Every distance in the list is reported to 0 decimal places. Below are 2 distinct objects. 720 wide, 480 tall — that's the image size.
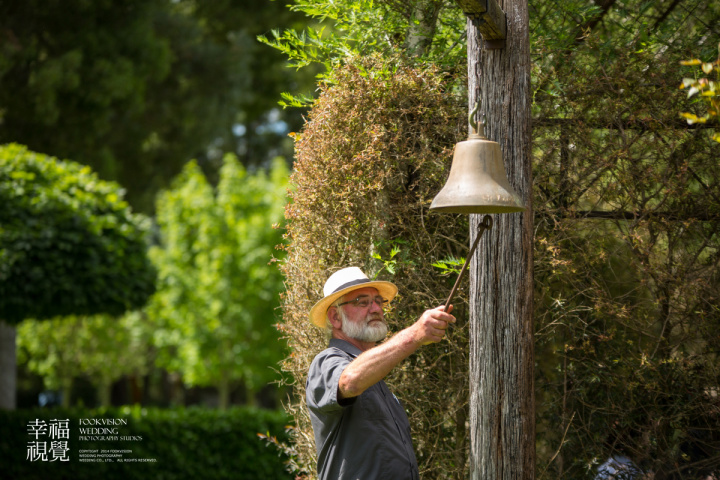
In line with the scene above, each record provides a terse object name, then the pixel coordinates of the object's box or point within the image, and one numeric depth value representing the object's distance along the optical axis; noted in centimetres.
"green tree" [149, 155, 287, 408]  2933
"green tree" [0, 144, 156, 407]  1502
